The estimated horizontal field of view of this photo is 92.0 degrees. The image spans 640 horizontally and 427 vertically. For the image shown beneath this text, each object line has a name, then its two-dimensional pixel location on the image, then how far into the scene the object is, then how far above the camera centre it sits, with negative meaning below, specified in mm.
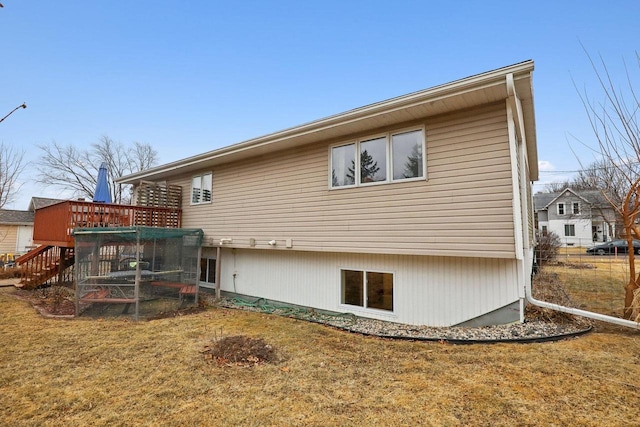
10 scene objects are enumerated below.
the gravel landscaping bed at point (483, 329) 5105 -1710
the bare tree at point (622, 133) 5586 +1934
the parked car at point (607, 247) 24234 -1017
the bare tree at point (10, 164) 15914 +3603
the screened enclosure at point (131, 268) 7426 -887
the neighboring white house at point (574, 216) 31656 +2110
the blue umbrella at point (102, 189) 9852 +1419
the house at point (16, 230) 22406 +227
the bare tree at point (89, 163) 29344 +7178
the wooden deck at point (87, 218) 8555 +475
